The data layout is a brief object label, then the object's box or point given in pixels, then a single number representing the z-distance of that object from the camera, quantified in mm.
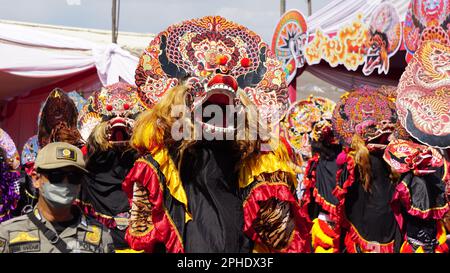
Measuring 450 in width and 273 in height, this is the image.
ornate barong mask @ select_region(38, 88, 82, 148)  7293
